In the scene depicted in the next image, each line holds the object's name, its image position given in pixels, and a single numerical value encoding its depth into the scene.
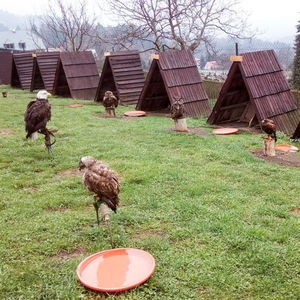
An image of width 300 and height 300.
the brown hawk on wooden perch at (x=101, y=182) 3.93
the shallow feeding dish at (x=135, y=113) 13.09
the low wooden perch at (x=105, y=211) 4.48
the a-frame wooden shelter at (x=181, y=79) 12.45
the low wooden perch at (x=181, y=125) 10.03
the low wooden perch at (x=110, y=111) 12.87
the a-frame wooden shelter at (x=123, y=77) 15.69
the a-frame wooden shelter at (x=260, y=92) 10.35
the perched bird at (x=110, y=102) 12.38
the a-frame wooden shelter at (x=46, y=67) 19.28
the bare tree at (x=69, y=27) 30.13
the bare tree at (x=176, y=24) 20.02
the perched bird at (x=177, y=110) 9.68
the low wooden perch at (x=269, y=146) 7.73
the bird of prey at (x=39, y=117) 7.44
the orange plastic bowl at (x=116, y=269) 3.44
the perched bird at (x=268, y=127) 7.50
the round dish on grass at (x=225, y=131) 10.07
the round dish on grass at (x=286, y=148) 8.41
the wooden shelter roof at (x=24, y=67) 22.14
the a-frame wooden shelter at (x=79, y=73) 17.39
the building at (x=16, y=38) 63.91
